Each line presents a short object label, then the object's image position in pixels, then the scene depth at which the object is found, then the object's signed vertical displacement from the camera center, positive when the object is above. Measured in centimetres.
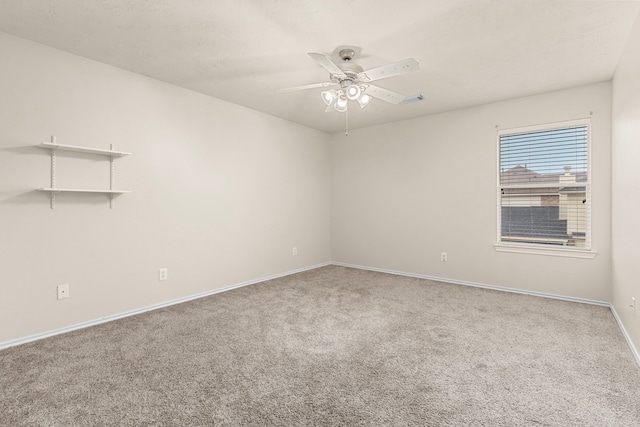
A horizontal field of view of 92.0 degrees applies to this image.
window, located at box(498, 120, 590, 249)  353 +31
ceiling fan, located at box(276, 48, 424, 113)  235 +104
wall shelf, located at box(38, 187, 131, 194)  251 +18
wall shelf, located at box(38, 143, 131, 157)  251 +54
